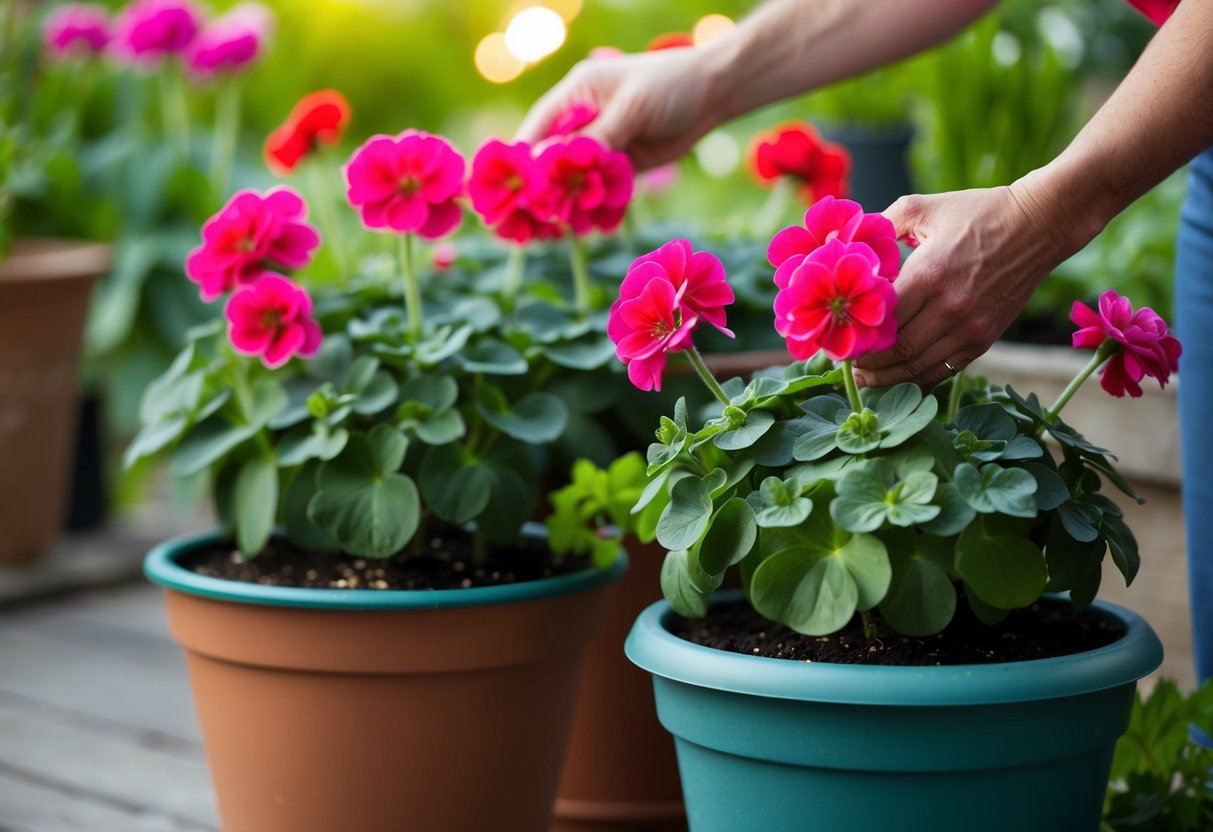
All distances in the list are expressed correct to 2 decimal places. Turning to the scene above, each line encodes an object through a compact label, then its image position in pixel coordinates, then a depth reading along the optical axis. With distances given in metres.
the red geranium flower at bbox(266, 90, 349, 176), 1.76
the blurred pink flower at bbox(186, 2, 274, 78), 3.08
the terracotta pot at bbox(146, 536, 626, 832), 1.31
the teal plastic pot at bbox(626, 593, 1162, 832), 0.99
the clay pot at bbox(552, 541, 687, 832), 1.59
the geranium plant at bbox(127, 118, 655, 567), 1.37
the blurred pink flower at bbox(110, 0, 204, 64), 3.03
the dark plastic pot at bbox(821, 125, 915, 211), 2.81
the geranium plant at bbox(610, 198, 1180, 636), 1.00
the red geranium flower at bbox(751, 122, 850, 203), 1.92
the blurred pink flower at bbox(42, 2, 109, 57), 3.23
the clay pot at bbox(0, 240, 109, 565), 2.67
